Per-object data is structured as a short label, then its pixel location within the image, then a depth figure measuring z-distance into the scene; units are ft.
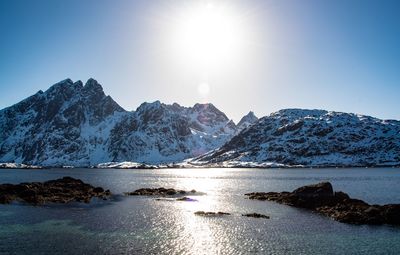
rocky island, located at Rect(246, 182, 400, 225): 232.32
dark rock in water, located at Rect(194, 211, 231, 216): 262.47
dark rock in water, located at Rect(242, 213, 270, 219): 248.56
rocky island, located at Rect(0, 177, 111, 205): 311.70
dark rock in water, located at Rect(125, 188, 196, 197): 402.72
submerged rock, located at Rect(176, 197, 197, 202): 356.30
